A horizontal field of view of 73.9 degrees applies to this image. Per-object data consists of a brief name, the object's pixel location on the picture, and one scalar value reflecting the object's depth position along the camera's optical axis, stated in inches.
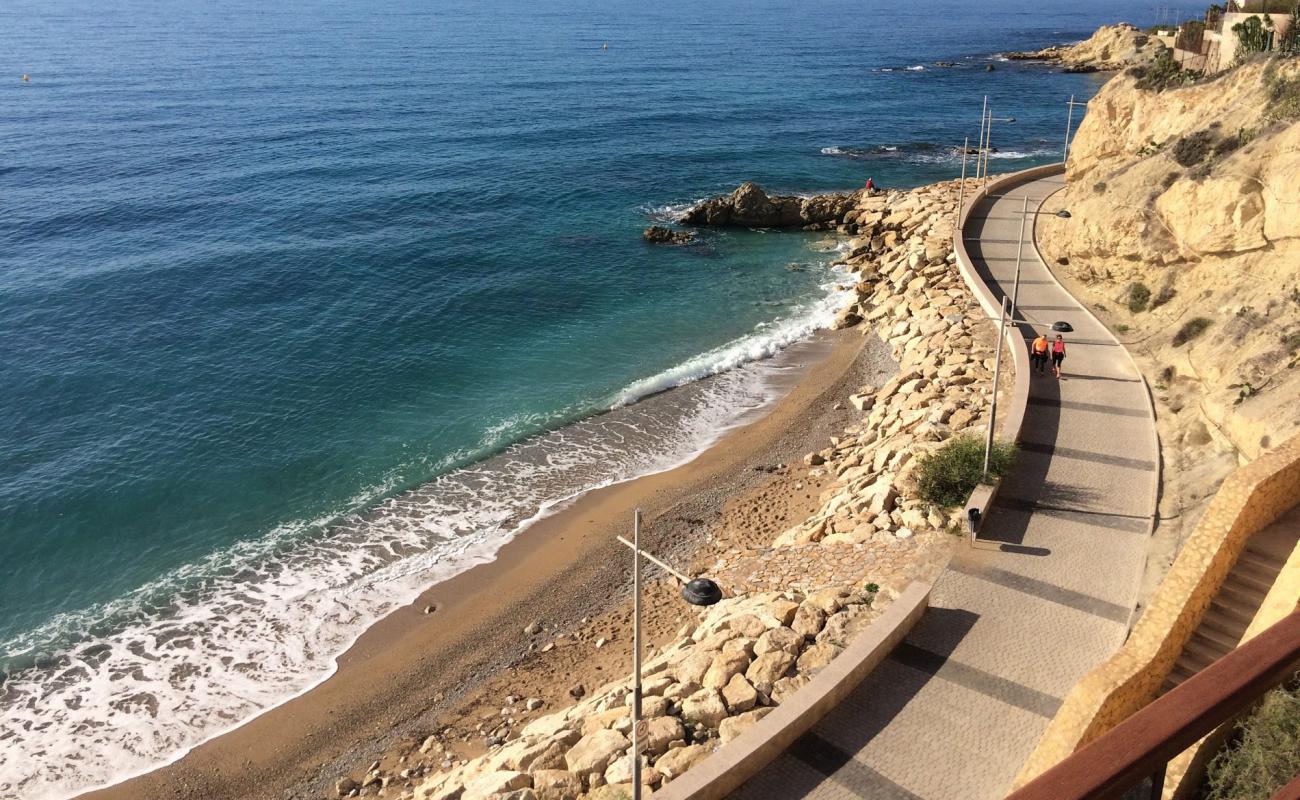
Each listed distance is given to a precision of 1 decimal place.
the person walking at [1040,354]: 945.5
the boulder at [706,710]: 541.6
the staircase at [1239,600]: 482.6
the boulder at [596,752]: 530.0
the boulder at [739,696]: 546.9
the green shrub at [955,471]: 738.4
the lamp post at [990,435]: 699.6
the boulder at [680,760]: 506.3
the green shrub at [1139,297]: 1045.8
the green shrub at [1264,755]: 301.1
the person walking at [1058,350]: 936.3
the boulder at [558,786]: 521.3
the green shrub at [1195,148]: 1017.5
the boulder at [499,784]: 534.0
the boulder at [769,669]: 564.7
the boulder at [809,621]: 605.5
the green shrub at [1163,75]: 1310.3
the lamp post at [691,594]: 378.9
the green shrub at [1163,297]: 1005.8
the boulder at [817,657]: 575.2
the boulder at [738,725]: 527.8
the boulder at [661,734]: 523.8
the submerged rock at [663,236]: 1882.4
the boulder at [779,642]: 588.7
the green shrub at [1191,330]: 903.6
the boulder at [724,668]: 569.6
